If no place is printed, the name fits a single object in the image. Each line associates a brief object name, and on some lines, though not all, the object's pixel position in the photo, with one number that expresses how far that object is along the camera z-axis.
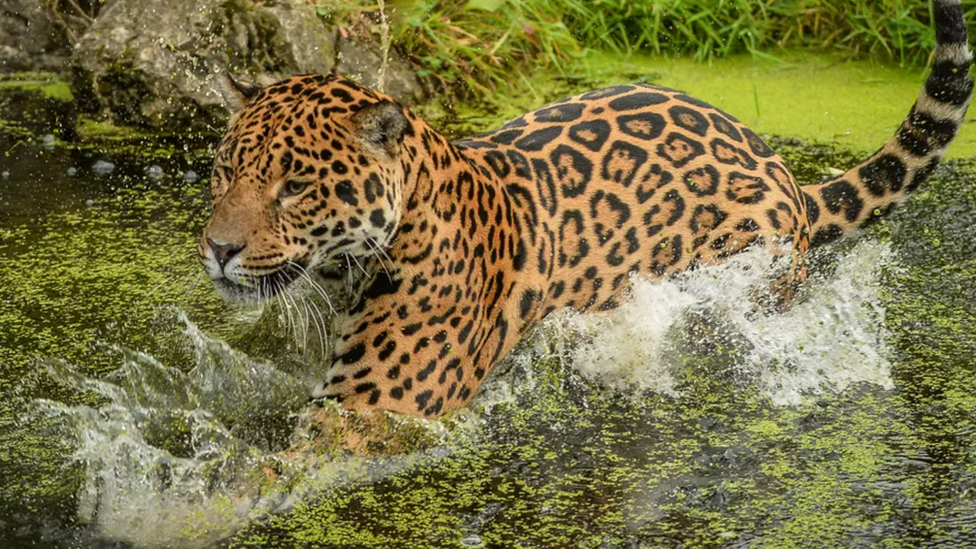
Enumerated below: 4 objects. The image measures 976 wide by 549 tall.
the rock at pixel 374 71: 17.00
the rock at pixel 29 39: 18.08
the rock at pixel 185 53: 16.41
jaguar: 9.18
